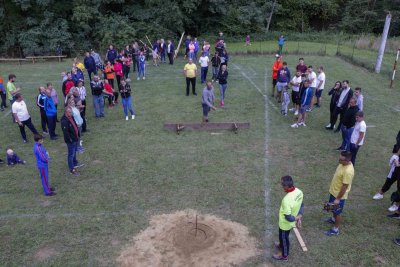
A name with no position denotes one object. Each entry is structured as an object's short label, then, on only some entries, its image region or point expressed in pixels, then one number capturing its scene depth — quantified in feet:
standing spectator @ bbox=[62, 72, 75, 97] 47.01
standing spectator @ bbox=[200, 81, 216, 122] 44.27
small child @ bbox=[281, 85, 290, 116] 47.91
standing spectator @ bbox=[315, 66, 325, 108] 50.37
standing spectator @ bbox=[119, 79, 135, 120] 45.57
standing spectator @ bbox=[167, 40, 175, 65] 79.97
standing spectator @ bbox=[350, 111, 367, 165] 31.50
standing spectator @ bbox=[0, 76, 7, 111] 52.51
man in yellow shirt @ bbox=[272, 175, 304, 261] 20.89
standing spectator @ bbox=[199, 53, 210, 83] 61.21
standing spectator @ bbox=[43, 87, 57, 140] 41.47
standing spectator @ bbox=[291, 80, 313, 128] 42.86
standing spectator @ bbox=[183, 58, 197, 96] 55.90
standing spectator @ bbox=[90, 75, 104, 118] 46.62
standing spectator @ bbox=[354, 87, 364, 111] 38.41
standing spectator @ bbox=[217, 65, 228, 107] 50.29
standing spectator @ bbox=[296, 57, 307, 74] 53.51
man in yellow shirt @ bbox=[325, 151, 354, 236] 23.54
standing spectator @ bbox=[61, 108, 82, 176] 32.83
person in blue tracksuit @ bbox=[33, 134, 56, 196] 28.91
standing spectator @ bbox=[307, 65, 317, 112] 48.58
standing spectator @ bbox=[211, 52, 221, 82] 62.39
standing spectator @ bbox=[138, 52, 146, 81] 66.67
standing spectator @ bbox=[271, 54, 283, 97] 54.29
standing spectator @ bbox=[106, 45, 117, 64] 66.08
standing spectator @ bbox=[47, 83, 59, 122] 43.29
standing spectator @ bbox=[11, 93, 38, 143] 39.55
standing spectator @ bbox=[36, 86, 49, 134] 41.14
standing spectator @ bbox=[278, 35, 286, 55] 93.20
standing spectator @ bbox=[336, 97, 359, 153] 35.94
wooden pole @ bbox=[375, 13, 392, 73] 68.64
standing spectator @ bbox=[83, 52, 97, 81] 62.90
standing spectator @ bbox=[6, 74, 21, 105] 47.37
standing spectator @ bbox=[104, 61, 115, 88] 54.65
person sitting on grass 36.22
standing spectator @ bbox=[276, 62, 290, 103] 49.87
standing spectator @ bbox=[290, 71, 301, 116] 46.56
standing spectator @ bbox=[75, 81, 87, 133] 43.74
